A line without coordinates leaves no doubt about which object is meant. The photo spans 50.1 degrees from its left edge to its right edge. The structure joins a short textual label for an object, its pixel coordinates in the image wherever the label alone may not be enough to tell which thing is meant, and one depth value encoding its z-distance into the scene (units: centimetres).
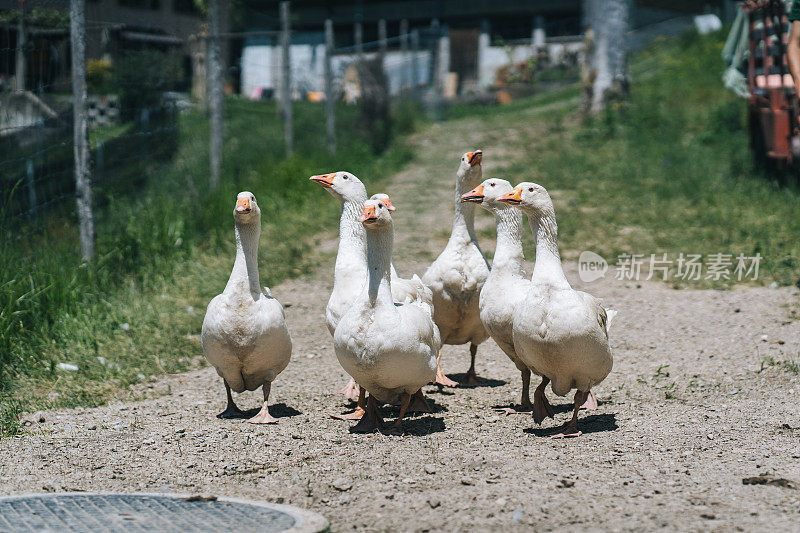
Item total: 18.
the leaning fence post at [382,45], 1841
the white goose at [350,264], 559
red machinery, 1016
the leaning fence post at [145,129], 985
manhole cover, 362
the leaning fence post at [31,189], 770
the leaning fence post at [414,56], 2088
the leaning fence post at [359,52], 1772
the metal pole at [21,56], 757
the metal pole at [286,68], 1273
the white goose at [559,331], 473
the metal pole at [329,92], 1460
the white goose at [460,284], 602
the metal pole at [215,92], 1097
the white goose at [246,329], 517
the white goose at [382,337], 478
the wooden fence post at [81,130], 780
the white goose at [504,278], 538
